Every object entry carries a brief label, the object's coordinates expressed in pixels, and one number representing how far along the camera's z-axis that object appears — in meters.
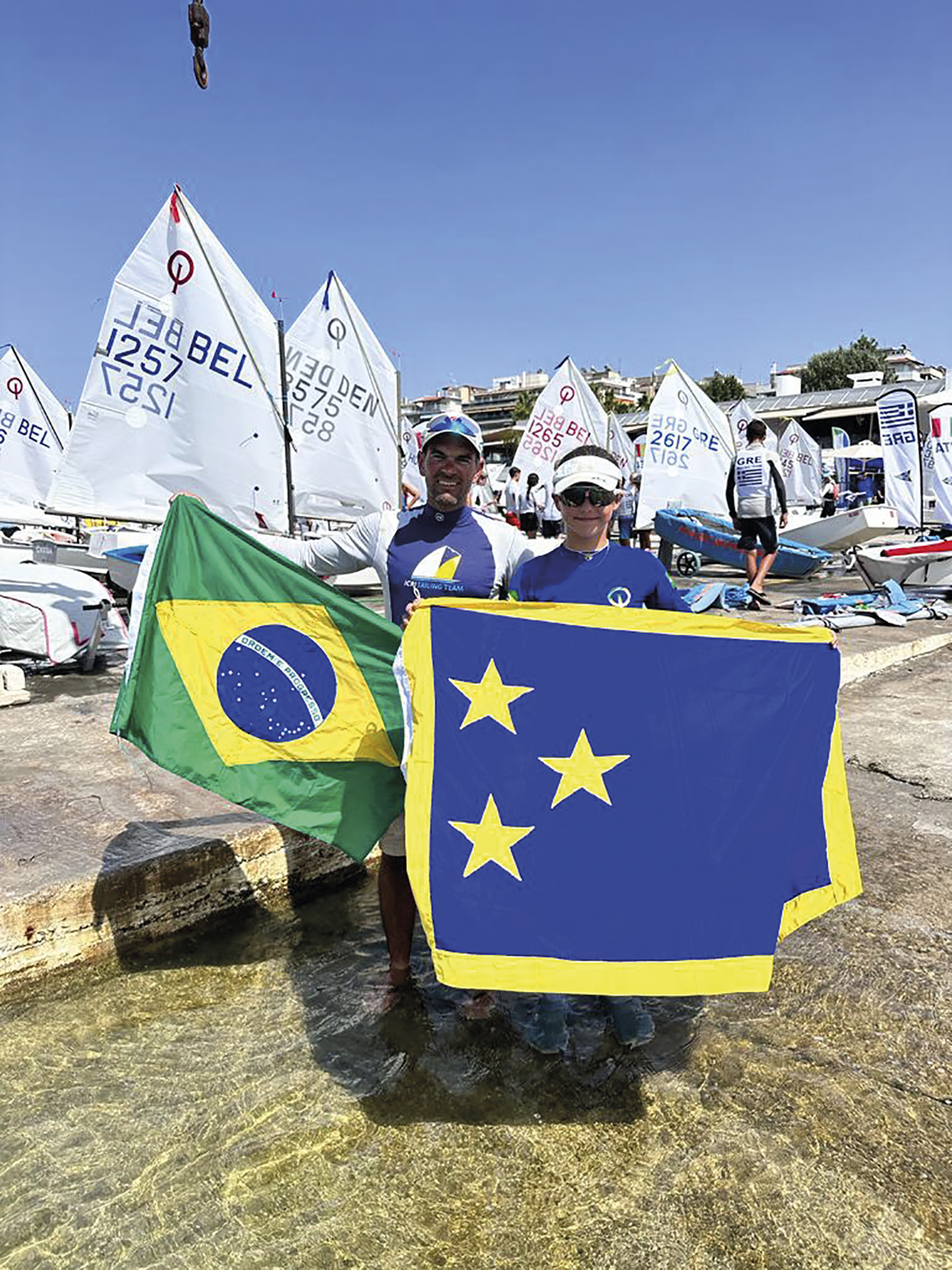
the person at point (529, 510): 17.88
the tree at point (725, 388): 75.94
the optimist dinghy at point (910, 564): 11.52
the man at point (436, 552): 3.00
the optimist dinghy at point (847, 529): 15.52
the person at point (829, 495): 24.58
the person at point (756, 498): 10.95
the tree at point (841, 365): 77.18
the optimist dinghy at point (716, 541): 14.83
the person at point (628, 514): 19.31
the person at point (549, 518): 16.81
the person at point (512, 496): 18.16
